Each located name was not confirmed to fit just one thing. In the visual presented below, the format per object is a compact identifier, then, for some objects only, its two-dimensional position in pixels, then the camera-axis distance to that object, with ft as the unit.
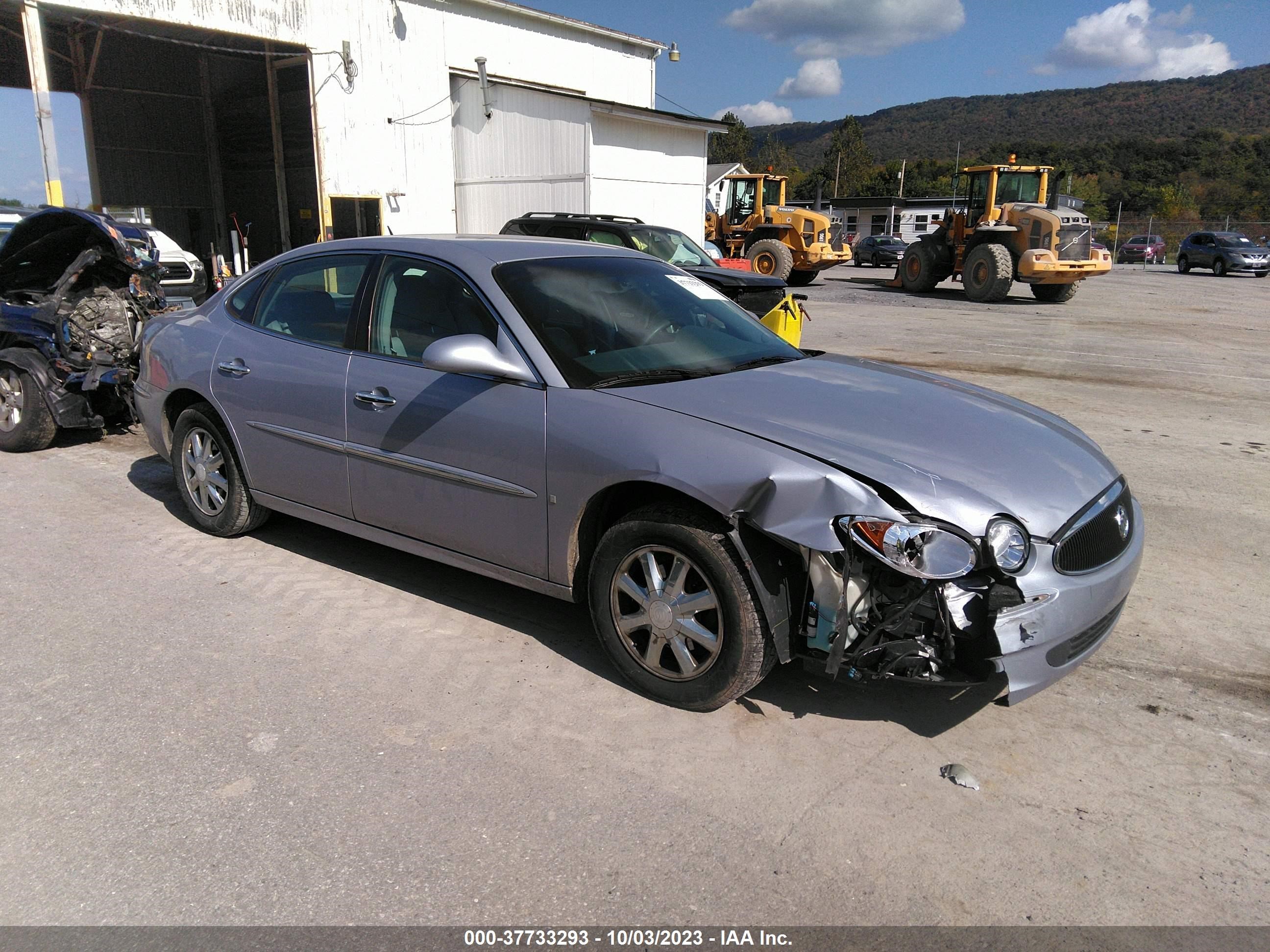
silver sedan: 9.49
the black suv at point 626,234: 39.99
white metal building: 59.36
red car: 148.66
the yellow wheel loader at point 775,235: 83.10
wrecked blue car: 22.54
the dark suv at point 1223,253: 113.29
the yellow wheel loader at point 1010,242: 68.03
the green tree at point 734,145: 278.05
